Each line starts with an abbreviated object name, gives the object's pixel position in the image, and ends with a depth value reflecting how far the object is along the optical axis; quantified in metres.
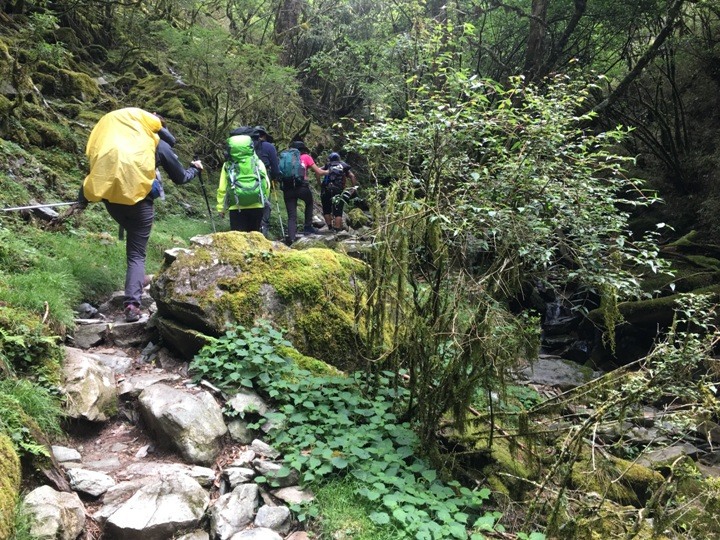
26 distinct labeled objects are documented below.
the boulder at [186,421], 3.95
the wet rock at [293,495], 3.60
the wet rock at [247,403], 4.42
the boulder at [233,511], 3.30
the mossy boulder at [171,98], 13.64
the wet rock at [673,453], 6.24
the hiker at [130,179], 5.63
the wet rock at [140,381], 4.53
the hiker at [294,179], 11.01
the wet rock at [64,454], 3.57
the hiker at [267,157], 9.54
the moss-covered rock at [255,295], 5.26
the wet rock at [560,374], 8.57
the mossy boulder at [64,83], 11.09
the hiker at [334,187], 12.02
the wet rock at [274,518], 3.40
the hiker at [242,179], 8.12
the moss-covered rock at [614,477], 3.68
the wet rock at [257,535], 3.22
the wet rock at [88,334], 5.18
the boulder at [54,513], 2.74
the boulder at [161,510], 3.07
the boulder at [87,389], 3.99
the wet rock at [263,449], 4.07
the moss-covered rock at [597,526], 3.19
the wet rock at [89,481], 3.36
